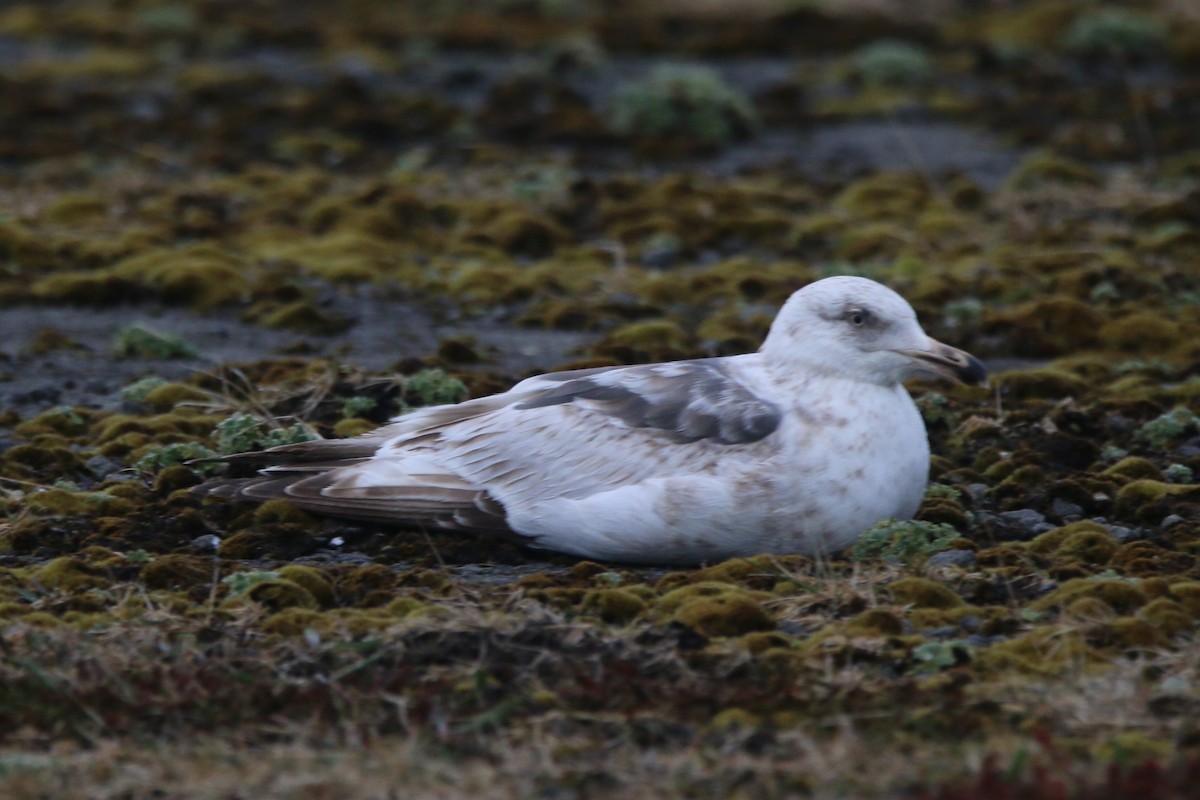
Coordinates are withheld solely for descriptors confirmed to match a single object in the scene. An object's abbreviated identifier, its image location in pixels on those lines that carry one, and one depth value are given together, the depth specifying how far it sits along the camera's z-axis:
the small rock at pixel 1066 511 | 14.07
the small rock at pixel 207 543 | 13.46
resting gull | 12.65
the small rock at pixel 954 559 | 12.61
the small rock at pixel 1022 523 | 13.66
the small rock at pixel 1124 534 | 13.42
